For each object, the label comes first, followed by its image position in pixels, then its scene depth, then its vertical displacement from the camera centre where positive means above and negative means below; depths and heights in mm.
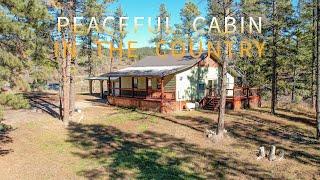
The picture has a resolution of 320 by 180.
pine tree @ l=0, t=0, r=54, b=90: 10509 +2012
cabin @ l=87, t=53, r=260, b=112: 22284 +56
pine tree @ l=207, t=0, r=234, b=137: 14334 +3848
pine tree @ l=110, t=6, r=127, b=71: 35370 +8079
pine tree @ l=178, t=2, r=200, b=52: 34626 +10358
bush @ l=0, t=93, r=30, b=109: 10401 -600
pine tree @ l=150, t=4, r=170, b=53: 37328 +7930
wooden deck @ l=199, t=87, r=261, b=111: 22758 -1363
